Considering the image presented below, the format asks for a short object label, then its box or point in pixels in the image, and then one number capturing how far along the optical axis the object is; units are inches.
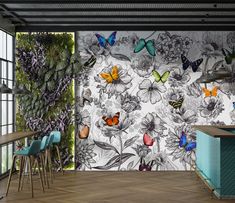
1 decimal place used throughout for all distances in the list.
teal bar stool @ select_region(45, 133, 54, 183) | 269.7
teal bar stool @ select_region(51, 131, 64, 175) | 295.1
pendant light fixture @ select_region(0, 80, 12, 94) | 242.7
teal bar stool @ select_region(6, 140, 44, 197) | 229.8
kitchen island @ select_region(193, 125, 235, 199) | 223.6
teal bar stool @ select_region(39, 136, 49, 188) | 257.8
